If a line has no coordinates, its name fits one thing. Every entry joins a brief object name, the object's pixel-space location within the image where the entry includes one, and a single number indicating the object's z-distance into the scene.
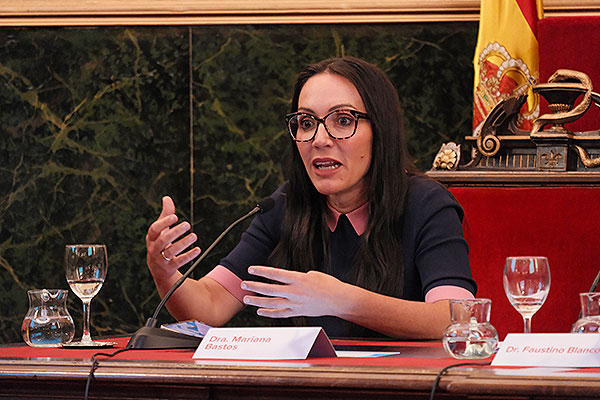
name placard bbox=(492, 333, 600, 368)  3.91
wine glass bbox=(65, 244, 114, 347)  4.48
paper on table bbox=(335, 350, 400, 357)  4.15
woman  4.81
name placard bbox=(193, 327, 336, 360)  4.05
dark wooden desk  3.79
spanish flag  5.90
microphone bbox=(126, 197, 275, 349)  4.30
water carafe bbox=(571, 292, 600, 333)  4.15
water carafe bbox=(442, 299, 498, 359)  4.02
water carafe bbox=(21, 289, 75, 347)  4.42
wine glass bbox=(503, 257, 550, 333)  4.22
